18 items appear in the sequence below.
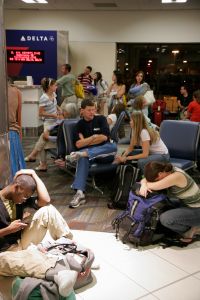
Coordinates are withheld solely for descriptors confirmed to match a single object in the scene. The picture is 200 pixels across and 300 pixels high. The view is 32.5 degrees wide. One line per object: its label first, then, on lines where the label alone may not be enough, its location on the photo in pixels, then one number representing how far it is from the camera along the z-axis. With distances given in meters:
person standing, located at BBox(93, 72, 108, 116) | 8.62
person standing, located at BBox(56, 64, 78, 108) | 7.18
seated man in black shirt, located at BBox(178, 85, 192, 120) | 8.63
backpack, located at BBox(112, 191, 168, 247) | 2.77
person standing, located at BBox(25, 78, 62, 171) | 5.02
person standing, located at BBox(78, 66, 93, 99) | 8.86
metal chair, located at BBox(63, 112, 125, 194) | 3.92
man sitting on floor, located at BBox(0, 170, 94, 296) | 1.99
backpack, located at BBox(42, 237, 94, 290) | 2.20
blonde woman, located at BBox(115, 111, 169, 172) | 3.69
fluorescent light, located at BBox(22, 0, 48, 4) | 8.73
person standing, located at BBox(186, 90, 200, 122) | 5.39
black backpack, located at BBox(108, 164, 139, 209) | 3.59
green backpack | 1.88
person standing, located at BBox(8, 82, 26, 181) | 3.44
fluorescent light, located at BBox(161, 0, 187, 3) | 8.32
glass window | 9.93
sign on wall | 8.76
